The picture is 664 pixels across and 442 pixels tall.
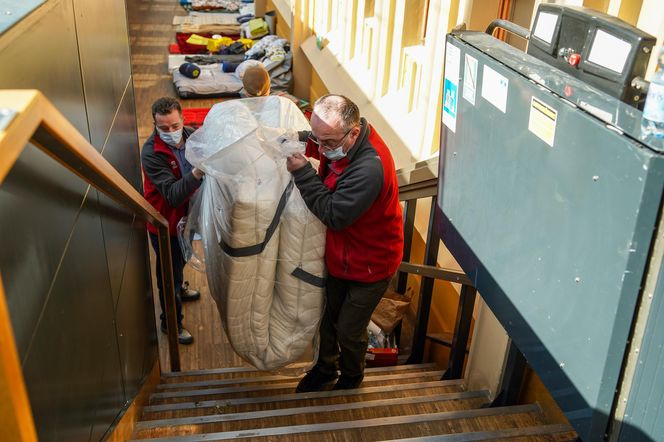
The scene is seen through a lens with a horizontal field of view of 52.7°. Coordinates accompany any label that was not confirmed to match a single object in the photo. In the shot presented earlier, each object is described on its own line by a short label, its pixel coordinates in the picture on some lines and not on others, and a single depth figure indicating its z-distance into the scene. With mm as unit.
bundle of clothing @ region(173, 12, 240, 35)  11391
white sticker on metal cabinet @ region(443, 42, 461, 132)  2494
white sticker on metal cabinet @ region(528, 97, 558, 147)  1811
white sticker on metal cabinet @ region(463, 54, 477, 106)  2324
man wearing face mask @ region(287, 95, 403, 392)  2766
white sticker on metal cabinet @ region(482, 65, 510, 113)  2084
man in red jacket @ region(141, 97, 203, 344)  3428
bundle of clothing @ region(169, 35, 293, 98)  8930
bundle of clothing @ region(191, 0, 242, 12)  13176
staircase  2797
